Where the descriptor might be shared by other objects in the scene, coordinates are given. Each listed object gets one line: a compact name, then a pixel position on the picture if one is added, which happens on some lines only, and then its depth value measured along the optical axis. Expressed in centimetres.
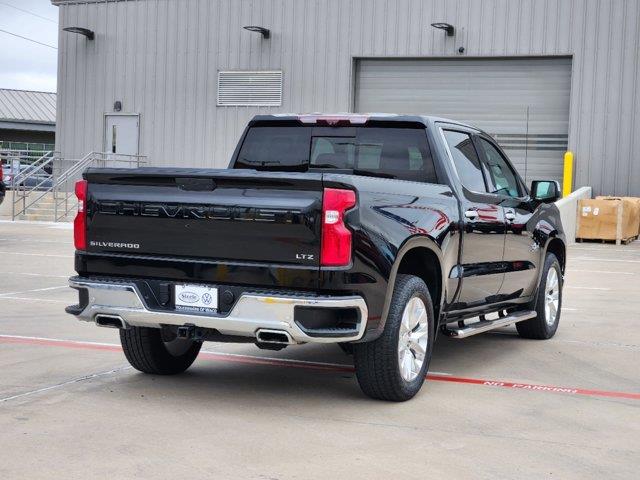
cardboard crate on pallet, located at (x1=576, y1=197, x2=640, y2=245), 2489
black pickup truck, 598
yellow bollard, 2920
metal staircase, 3067
